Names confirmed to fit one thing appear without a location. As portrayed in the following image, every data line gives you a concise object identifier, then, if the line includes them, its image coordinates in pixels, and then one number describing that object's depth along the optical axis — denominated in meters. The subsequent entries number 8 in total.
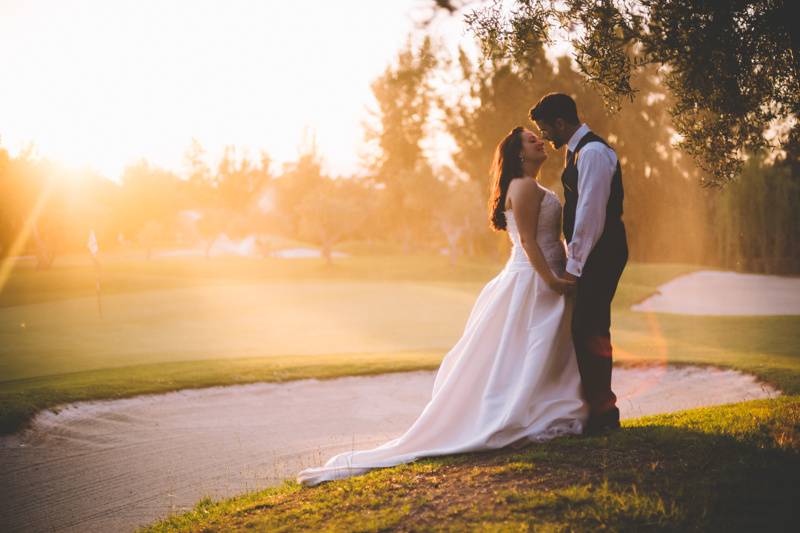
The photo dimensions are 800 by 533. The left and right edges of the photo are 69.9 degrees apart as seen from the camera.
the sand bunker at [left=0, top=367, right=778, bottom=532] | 5.24
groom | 4.48
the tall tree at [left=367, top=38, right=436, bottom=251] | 30.22
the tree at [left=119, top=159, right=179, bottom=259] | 47.34
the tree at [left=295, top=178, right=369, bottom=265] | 40.97
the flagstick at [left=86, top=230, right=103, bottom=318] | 15.72
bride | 4.58
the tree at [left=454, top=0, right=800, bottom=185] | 5.21
